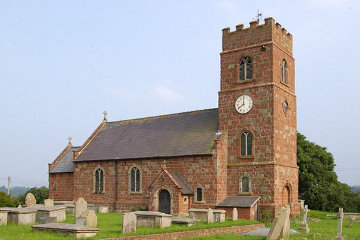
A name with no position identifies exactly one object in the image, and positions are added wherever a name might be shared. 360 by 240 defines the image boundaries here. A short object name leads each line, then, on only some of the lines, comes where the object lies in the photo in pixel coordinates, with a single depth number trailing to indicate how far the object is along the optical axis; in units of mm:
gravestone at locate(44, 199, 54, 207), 35281
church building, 33406
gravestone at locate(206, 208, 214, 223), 27870
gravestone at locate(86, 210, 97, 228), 22594
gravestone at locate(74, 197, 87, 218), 26541
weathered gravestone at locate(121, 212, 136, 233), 21206
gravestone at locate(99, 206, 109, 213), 38906
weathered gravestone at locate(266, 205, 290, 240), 20406
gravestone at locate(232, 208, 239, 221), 30773
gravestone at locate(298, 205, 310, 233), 25250
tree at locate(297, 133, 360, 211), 48688
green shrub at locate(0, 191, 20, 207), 40562
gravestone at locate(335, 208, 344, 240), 21531
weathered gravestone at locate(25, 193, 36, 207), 36056
